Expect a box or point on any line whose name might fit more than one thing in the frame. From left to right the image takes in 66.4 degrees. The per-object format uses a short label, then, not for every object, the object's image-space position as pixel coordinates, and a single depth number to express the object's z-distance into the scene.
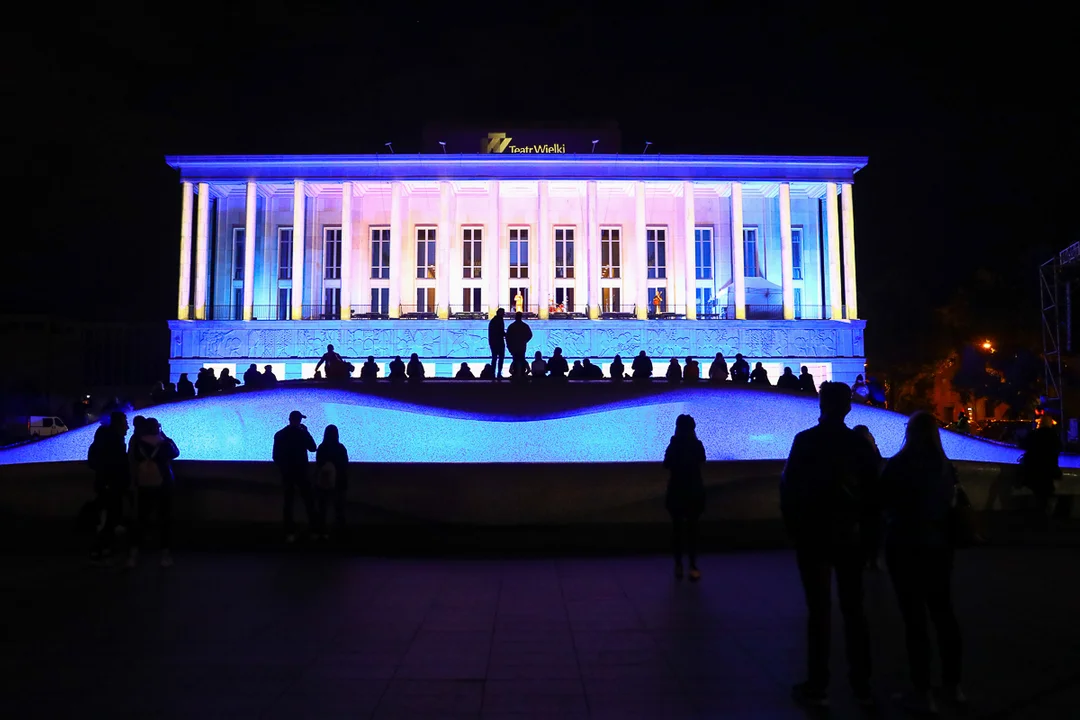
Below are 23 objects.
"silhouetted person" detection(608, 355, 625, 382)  20.06
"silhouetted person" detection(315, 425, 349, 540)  11.10
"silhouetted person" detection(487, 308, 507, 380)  17.92
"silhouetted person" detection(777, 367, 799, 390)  19.32
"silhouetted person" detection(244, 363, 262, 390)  19.65
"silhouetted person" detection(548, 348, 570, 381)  19.30
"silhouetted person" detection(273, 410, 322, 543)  11.09
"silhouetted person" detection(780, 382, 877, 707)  4.55
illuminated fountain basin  17.33
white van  36.19
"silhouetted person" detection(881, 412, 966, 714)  4.56
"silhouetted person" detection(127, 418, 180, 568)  9.23
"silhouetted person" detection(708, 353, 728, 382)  19.75
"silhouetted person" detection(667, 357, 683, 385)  19.18
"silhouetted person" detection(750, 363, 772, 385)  20.23
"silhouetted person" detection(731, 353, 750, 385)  20.22
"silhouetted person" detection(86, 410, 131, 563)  9.26
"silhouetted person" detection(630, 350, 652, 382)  19.95
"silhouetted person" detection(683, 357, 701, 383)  19.48
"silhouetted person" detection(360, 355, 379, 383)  20.08
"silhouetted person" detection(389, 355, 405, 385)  19.28
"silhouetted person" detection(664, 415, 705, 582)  8.70
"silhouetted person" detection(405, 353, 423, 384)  19.19
